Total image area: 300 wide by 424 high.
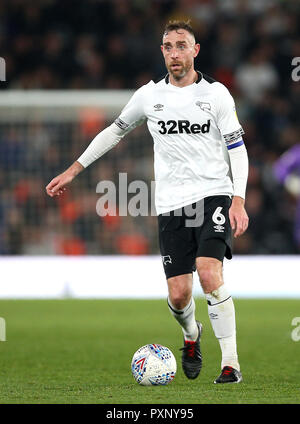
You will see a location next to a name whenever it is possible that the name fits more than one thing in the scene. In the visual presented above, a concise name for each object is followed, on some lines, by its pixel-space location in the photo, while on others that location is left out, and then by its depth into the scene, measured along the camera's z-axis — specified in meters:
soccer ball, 13.60
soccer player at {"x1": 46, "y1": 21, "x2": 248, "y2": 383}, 13.91
